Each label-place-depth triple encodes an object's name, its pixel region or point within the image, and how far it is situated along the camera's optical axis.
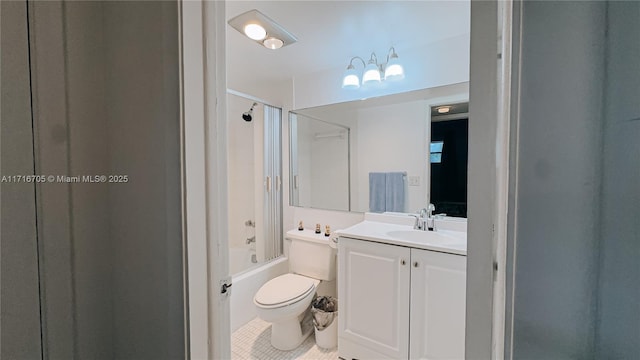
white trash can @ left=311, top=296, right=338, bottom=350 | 1.80
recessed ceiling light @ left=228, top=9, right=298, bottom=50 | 1.31
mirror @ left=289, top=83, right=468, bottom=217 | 1.72
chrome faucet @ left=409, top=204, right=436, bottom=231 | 1.69
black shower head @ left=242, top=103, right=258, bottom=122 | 2.39
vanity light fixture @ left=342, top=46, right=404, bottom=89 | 1.77
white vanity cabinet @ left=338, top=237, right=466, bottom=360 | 1.32
